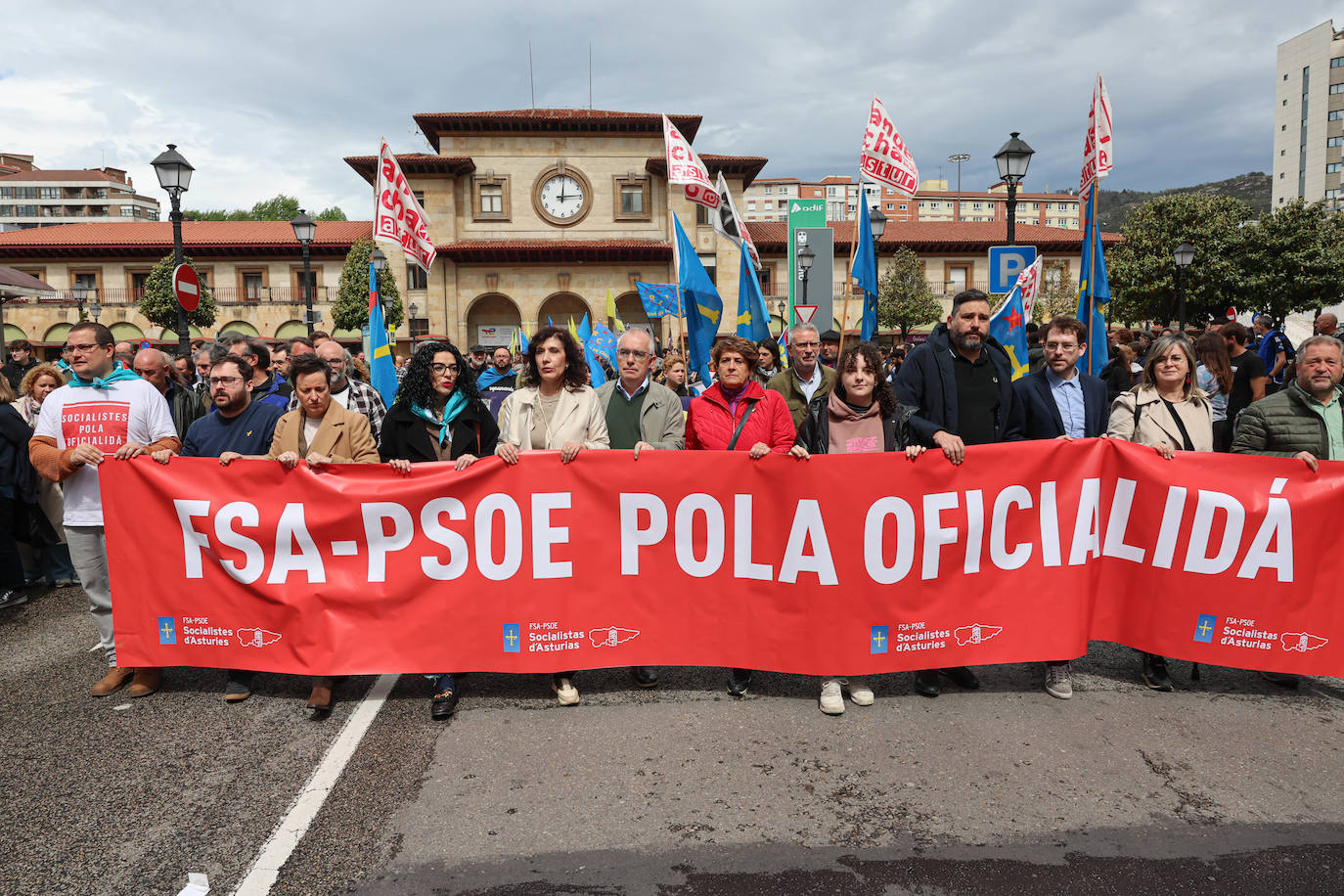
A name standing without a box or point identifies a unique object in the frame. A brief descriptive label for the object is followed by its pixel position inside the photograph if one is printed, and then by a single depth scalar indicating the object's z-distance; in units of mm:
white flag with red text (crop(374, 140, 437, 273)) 8602
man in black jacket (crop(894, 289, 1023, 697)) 4523
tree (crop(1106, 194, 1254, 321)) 35438
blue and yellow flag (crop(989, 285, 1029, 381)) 8172
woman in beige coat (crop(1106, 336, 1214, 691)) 4645
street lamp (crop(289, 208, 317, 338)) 18141
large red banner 4320
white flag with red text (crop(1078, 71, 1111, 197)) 8273
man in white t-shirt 4641
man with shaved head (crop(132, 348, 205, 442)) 5945
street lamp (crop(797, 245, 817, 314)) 17227
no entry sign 11344
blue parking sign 8633
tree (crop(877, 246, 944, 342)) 43938
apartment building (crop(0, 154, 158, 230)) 107000
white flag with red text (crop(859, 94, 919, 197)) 9641
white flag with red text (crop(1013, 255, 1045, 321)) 8250
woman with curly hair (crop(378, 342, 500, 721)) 4652
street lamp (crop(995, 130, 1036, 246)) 12109
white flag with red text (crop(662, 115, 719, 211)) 9852
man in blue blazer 4879
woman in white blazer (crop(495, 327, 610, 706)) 4602
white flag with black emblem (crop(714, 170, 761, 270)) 9570
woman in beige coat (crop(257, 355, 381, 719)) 4543
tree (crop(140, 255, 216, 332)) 41219
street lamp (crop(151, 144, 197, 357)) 12539
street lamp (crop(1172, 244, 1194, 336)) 20383
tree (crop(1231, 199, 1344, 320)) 34250
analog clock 42875
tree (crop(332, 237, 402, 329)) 41188
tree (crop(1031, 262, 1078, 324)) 42781
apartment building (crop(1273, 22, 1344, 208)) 80375
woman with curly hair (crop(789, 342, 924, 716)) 4406
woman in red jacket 4578
